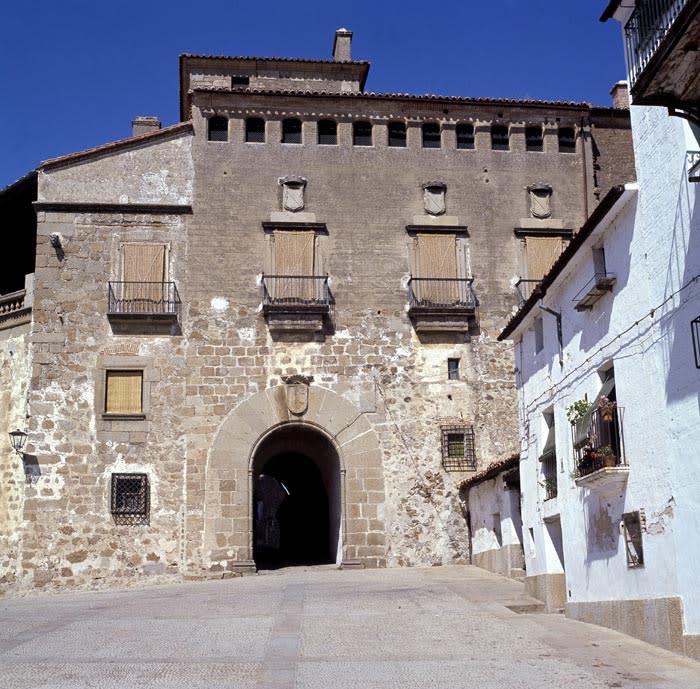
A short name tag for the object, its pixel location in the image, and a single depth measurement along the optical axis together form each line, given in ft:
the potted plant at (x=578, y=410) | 51.96
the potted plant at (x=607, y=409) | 47.16
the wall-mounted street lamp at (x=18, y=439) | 80.79
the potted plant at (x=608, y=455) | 47.39
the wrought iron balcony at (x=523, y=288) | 89.04
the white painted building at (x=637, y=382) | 40.16
